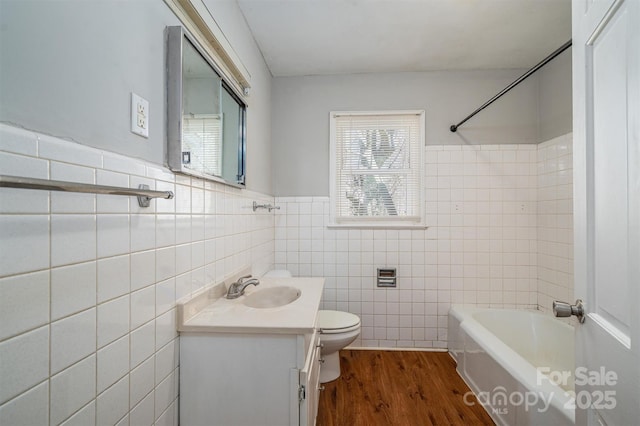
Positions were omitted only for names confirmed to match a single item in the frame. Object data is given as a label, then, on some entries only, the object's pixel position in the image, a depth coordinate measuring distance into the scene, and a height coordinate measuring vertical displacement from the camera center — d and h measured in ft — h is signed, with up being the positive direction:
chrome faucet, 4.50 -1.26
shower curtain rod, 4.47 +2.77
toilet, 5.90 -2.74
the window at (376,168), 7.86 +1.41
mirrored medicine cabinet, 3.15 +1.44
